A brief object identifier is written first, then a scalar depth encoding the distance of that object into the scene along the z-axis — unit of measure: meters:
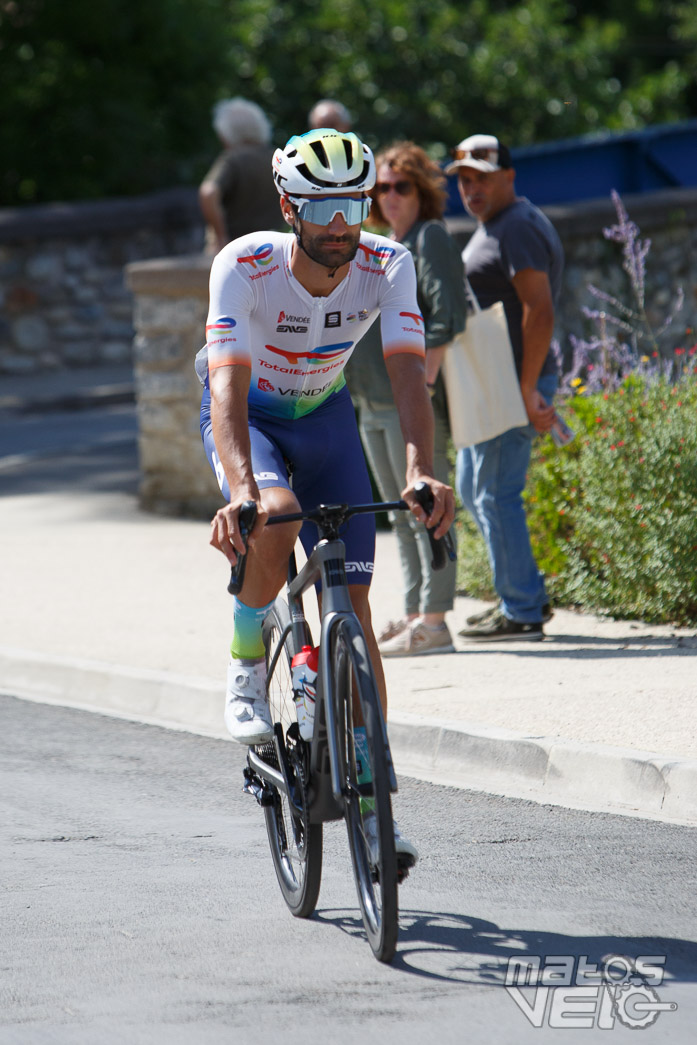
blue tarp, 33.72
